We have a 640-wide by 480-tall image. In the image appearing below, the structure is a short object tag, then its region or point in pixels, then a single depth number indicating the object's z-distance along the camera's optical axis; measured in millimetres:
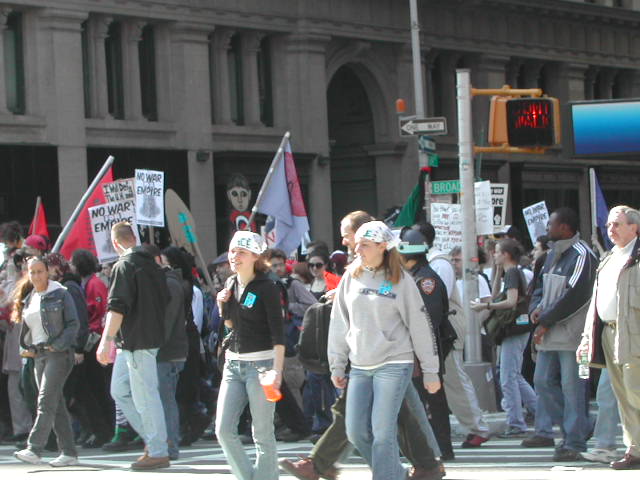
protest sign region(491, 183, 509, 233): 25469
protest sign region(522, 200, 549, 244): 24594
